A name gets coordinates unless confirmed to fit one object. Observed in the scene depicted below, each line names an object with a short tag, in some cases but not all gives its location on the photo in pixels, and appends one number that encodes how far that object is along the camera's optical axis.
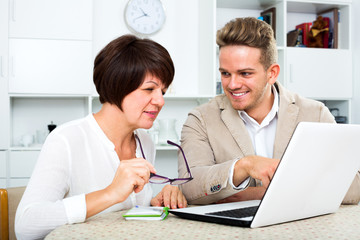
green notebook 1.10
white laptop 0.91
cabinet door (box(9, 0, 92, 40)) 3.21
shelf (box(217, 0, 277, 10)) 3.65
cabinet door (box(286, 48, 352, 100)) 3.70
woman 1.22
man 1.73
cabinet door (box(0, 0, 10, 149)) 3.19
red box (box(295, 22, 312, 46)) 3.85
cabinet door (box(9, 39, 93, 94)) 3.22
